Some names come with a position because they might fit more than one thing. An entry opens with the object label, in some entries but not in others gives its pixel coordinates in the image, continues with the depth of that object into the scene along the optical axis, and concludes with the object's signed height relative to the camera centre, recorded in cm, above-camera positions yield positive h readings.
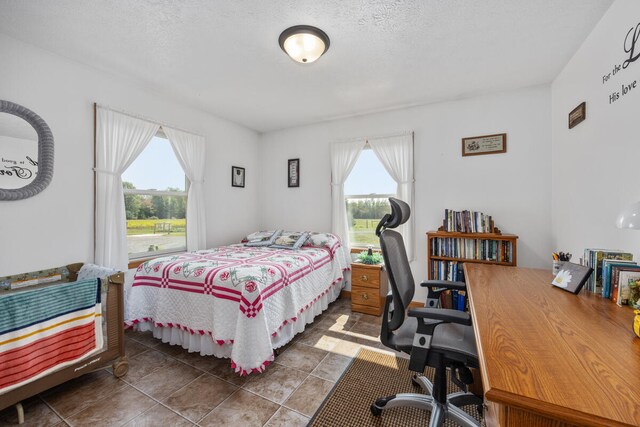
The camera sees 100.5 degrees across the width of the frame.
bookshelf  277 -42
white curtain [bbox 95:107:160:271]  252 +32
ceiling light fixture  190 +126
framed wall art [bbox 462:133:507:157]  302 +79
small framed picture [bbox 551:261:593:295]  144 -37
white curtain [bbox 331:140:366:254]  381 +45
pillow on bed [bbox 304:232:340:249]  350 -37
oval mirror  200 +47
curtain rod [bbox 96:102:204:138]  256 +101
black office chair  128 -66
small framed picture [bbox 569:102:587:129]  207 +79
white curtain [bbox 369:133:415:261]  342 +58
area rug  161 -126
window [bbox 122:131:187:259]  290 +13
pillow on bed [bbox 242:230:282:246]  364 -37
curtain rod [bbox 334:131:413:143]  348 +103
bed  195 -76
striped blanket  144 -70
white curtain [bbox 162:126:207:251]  332 +37
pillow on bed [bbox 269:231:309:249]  348 -37
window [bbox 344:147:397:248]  372 +23
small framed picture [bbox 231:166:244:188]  404 +56
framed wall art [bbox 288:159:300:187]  421 +64
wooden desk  65 -46
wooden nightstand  319 -92
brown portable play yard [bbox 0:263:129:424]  174 -99
